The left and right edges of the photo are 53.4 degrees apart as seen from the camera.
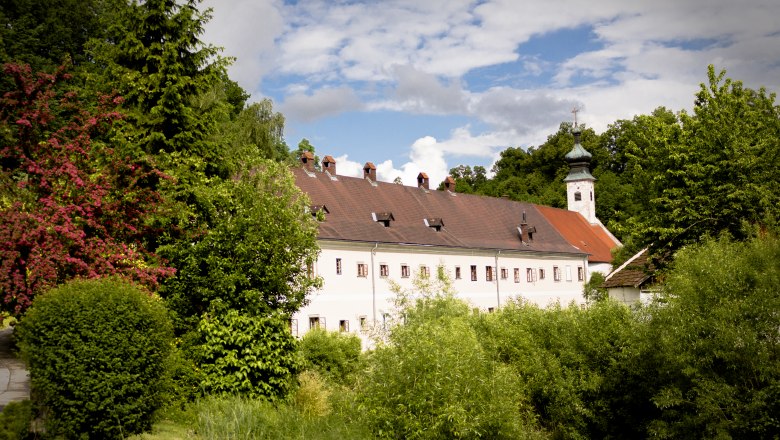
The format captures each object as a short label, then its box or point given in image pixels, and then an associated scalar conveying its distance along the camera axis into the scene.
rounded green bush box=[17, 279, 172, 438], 12.65
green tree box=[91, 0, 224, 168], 19.72
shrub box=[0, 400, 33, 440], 12.38
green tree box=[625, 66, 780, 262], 25.28
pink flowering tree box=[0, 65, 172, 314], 13.71
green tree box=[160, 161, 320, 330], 17.34
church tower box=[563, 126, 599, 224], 69.94
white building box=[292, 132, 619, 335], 38.34
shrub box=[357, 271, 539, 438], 16.16
